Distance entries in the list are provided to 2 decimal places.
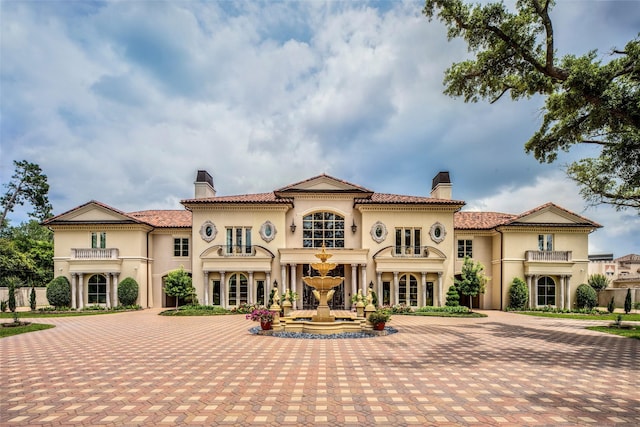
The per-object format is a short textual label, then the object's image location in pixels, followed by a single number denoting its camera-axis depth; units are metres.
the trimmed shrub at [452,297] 25.52
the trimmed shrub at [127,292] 27.03
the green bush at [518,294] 27.05
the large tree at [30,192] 37.38
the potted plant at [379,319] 14.74
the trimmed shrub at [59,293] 26.86
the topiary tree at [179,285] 25.42
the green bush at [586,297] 27.11
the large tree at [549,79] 13.25
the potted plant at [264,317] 14.97
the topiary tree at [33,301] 27.06
